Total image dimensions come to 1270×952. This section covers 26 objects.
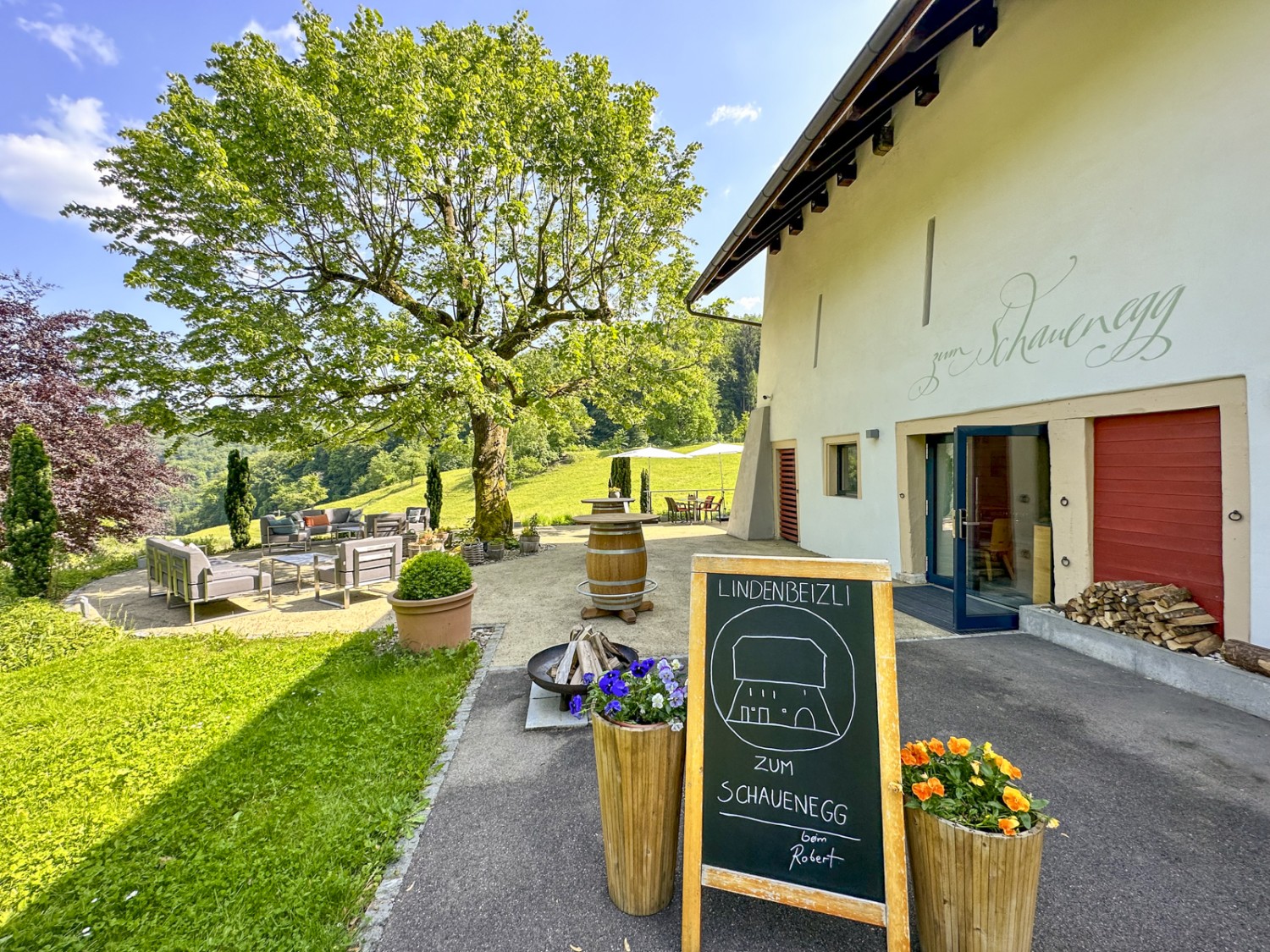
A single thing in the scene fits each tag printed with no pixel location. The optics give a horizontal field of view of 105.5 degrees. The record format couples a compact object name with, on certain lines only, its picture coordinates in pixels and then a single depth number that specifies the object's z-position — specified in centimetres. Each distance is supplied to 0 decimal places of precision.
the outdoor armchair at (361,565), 628
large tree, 736
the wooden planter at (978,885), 133
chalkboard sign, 154
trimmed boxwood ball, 429
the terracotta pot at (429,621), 423
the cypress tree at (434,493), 1304
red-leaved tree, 845
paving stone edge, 171
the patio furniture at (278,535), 1081
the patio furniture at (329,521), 1234
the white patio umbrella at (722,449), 1388
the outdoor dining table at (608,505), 632
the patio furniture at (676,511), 1466
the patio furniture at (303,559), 671
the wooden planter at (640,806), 170
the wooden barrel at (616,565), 498
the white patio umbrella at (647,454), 1362
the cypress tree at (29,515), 620
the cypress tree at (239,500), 1209
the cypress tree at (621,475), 1438
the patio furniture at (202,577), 562
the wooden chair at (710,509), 1479
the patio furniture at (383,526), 1062
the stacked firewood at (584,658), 320
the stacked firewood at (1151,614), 354
